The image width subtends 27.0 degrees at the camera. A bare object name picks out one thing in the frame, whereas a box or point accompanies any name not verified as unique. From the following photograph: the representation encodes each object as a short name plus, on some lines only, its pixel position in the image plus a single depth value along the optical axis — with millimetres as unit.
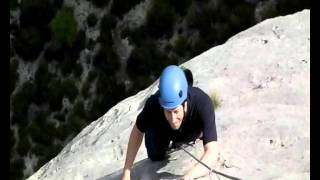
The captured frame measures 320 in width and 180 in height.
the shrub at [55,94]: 25359
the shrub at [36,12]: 25594
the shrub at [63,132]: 25123
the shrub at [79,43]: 25172
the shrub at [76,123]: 24656
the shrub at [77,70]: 25016
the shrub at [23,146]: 25656
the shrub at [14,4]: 26091
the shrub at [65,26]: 24906
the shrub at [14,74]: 26041
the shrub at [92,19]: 25062
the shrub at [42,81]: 25703
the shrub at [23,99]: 25906
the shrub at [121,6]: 24411
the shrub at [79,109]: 24875
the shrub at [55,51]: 25562
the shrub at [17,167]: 25734
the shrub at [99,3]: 24855
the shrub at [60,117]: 25511
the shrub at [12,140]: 25750
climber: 5340
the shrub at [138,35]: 24359
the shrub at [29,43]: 25750
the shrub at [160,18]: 23688
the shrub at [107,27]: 24734
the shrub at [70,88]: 25172
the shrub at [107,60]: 24625
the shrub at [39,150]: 25500
